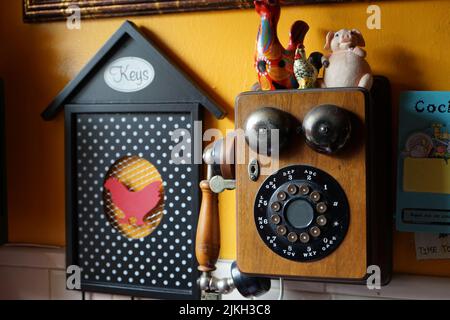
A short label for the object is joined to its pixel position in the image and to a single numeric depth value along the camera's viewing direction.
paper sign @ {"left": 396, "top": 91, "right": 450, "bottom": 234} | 0.96
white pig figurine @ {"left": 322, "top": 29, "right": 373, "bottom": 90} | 0.88
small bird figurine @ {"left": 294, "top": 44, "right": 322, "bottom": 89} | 0.88
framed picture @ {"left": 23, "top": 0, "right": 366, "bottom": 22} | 1.09
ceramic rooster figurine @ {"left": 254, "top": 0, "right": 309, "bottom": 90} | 0.91
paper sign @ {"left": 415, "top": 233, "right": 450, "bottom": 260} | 0.98
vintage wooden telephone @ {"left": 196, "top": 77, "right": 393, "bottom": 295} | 0.83
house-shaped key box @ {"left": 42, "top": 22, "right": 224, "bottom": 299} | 1.12
